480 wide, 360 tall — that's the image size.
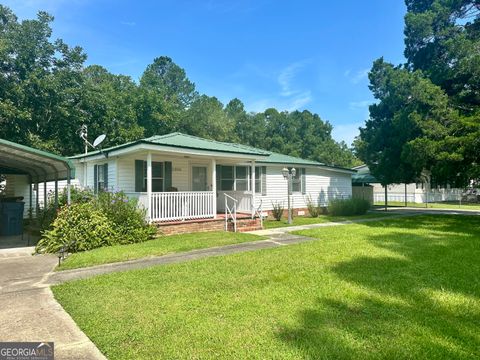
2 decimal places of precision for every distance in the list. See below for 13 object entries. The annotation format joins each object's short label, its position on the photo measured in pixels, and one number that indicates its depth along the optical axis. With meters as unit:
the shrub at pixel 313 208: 17.33
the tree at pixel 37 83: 19.39
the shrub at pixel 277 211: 15.77
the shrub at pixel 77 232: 8.22
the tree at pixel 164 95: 29.47
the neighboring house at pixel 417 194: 32.25
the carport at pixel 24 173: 7.92
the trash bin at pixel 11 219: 10.86
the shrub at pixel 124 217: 9.21
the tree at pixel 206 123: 36.09
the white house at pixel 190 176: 10.58
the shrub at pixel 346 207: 17.94
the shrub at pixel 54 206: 9.89
